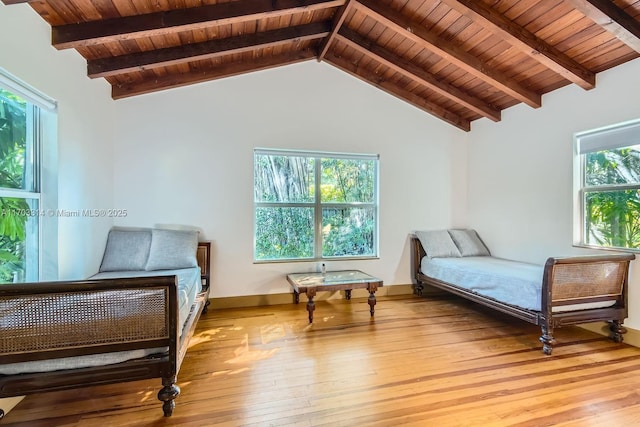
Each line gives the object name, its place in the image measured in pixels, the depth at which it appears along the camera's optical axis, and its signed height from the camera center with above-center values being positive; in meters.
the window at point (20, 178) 2.01 +0.25
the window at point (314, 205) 3.98 +0.11
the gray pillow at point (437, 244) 4.20 -0.43
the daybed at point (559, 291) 2.61 -0.72
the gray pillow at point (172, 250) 3.21 -0.40
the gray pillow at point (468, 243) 4.29 -0.43
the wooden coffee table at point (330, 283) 3.26 -0.78
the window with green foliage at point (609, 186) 2.82 +0.27
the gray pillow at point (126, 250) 3.12 -0.40
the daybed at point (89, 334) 1.53 -0.65
